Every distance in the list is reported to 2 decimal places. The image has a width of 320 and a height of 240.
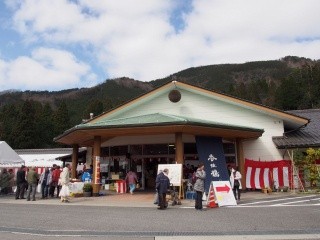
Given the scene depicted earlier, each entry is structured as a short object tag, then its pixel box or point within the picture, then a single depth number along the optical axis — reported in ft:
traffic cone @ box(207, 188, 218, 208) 43.57
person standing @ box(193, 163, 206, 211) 41.57
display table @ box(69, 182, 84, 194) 58.75
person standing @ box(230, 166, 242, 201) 49.95
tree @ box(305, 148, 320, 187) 60.03
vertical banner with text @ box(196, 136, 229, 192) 55.88
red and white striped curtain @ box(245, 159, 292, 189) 63.87
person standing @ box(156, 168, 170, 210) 42.34
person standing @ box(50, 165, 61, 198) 59.16
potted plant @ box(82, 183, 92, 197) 58.95
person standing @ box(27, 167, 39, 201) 55.98
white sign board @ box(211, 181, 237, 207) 44.32
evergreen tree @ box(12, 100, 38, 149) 169.07
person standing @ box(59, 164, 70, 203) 51.88
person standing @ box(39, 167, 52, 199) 59.26
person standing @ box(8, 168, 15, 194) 72.58
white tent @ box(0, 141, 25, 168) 76.57
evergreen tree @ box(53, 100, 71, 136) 190.60
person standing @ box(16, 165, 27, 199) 59.52
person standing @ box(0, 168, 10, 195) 70.74
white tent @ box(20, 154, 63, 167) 121.32
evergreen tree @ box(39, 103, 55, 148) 182.35
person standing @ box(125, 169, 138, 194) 62.44
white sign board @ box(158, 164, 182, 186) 49.52
